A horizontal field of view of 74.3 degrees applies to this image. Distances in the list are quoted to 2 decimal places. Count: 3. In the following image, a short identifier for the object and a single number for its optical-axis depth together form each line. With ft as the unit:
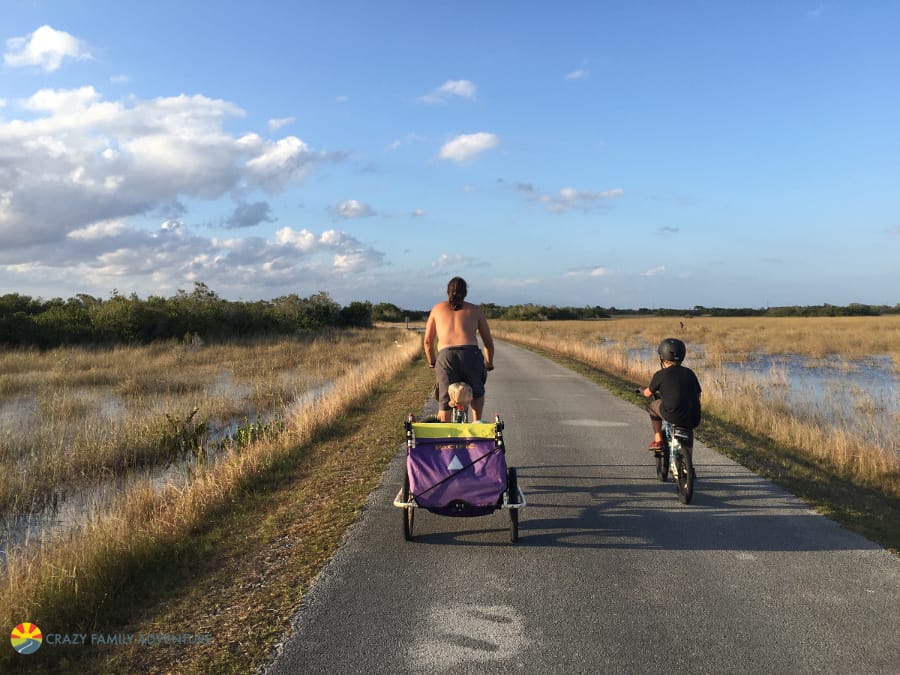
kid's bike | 19.48
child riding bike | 20.07
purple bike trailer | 15.46
